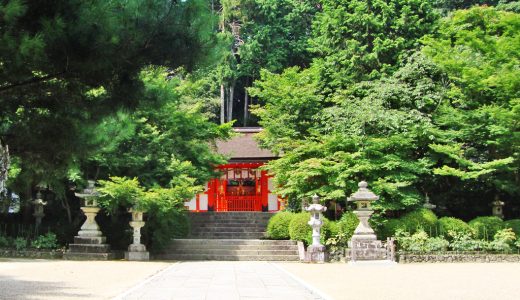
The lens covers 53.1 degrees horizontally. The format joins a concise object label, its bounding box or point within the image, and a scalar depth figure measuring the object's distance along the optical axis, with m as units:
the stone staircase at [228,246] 16.06
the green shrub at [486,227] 15.78
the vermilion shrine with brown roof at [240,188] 22.36
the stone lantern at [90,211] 15.39
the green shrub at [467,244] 15.26
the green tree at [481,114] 15.77
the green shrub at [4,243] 15.97
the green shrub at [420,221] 15.41
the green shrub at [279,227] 16.89
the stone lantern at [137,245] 15.37
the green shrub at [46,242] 15.84
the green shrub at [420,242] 14.94
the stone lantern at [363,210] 14.13
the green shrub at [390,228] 15.53
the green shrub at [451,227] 15.64
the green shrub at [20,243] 15.73
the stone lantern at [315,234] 14.72
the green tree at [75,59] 5.06
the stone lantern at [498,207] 17.31
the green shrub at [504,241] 15.20
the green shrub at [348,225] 15.29
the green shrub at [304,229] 15.64
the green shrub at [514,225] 15.86
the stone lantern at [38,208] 17.55
